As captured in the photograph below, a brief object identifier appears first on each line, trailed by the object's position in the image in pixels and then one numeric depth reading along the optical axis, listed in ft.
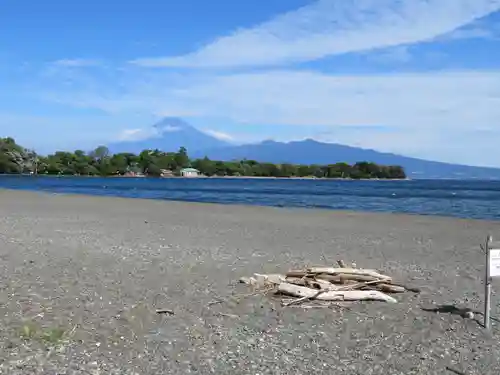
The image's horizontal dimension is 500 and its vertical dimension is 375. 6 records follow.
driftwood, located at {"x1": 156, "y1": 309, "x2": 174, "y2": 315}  27.16
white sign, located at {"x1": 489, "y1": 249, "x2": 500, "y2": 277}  23.41
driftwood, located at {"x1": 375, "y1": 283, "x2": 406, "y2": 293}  32.42
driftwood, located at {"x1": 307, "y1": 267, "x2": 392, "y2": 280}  32.63
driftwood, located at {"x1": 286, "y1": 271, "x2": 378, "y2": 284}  32.37
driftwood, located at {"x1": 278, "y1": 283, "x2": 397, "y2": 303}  29.66
